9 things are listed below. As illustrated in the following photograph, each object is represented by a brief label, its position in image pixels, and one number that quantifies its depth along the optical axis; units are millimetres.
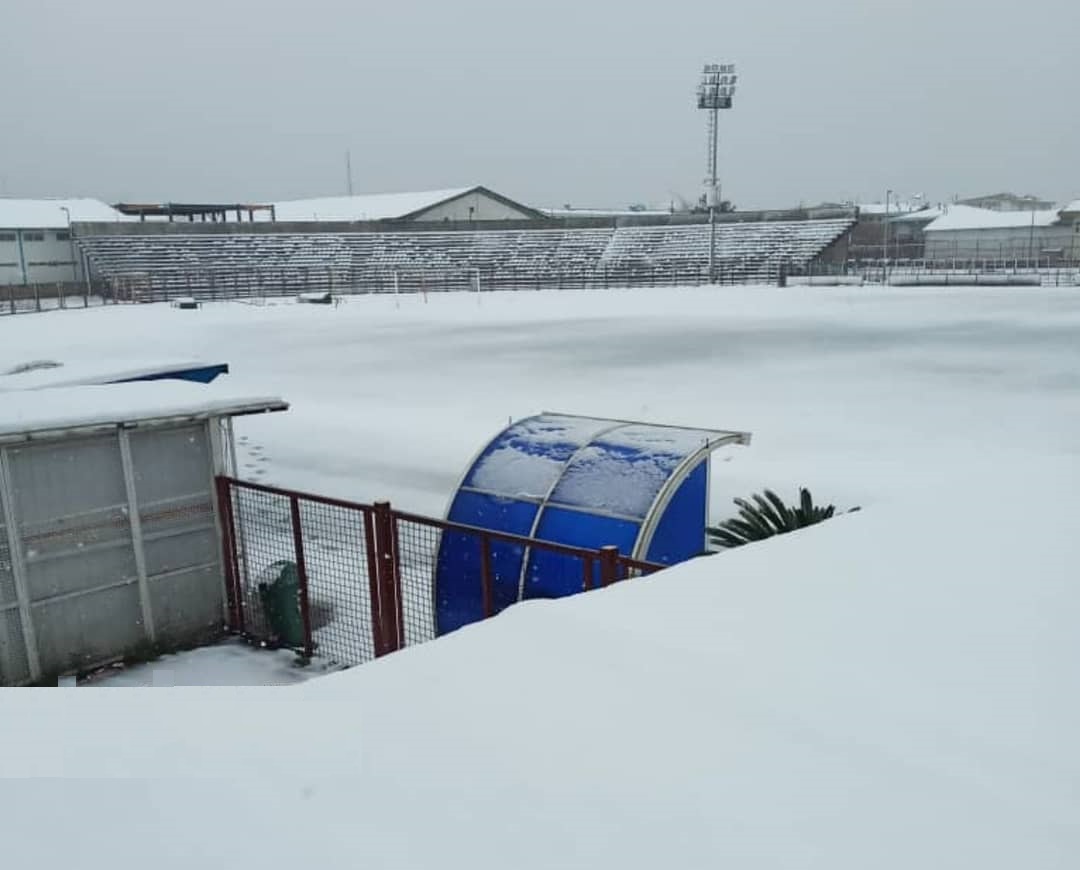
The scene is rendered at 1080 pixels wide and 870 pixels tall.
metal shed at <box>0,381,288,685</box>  6855
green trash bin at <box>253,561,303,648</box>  7543
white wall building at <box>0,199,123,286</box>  60281
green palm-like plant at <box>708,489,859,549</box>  8688
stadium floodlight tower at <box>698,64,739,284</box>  60906
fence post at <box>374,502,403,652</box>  6512
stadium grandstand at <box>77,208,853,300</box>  56000
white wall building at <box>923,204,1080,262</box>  71938
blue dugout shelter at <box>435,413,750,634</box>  6891
